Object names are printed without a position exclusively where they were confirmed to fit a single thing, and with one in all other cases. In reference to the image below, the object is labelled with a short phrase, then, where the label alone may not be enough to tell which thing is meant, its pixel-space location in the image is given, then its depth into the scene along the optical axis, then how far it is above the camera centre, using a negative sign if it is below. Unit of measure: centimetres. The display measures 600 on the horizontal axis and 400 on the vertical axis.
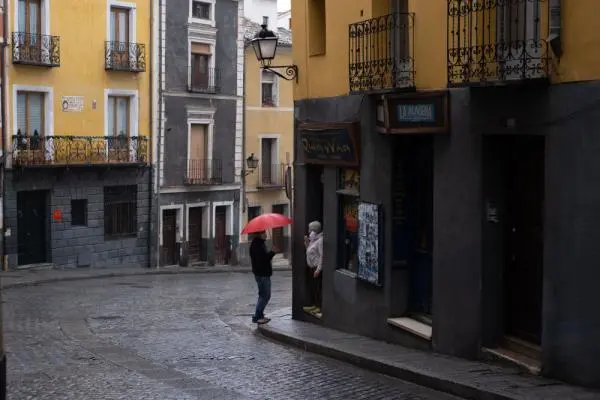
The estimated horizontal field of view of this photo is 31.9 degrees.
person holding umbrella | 1664 -129
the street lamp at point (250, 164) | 4169 +41
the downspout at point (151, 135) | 3819 +140
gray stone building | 3906 +169
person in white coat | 1688 -137
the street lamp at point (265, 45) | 1794 +222
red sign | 3481 -138
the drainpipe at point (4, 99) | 3269 +233
